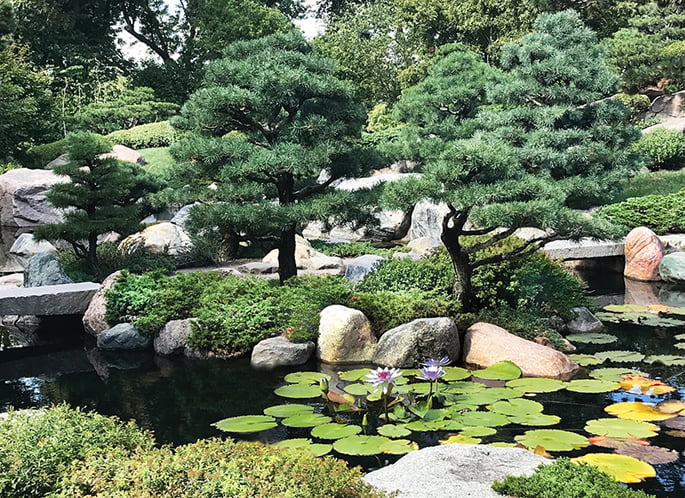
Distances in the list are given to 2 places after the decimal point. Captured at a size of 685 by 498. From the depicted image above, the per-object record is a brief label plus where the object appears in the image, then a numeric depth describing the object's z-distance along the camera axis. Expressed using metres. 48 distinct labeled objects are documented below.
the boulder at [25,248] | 13.02
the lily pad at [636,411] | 5.41
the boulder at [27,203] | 16.34
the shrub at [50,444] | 2.86
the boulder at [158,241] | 12.26
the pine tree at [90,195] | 10.34
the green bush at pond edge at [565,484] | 3.29
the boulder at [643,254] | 11.67
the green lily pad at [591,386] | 6.04
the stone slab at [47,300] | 9.07
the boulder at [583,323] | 8.40
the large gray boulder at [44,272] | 10.21
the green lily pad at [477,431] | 5.11
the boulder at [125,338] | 8.41
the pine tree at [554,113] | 13.09
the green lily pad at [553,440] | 4.82
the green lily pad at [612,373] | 6.46
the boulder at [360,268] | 9.52
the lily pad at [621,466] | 4.29
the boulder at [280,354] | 7.41
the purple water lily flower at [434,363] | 5.62
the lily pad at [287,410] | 5.68
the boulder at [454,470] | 3.50
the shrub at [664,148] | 17.19
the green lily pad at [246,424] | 5.37
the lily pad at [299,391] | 6.13
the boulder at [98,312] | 8.93
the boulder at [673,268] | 11.12
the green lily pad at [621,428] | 5.05
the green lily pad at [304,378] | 6.57
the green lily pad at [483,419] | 5.30
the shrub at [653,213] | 13.16
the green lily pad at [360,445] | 4.80
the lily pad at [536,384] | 6.04
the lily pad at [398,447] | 4.80
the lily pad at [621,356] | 6.99
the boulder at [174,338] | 8.05
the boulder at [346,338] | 7.41
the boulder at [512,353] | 6.70
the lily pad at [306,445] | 4.83
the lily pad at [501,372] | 6.44
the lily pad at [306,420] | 5.41
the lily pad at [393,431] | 5.11
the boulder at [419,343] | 6.98
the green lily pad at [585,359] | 7.00
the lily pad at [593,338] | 7.82
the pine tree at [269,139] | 8.52
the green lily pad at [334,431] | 5.12
